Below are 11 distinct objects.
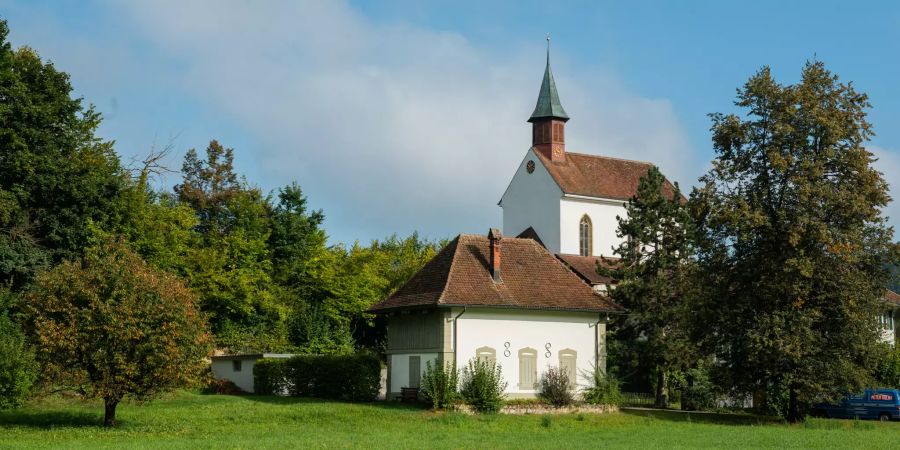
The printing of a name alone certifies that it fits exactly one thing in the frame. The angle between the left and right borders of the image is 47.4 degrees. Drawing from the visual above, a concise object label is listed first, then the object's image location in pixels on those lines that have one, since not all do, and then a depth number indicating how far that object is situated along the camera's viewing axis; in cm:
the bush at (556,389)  3869
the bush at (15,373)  3341
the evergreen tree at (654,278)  4534
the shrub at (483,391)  3681
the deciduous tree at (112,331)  3009
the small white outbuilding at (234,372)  4700
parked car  4219
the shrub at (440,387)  3666
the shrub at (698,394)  4675
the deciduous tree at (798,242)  3656
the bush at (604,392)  3941
